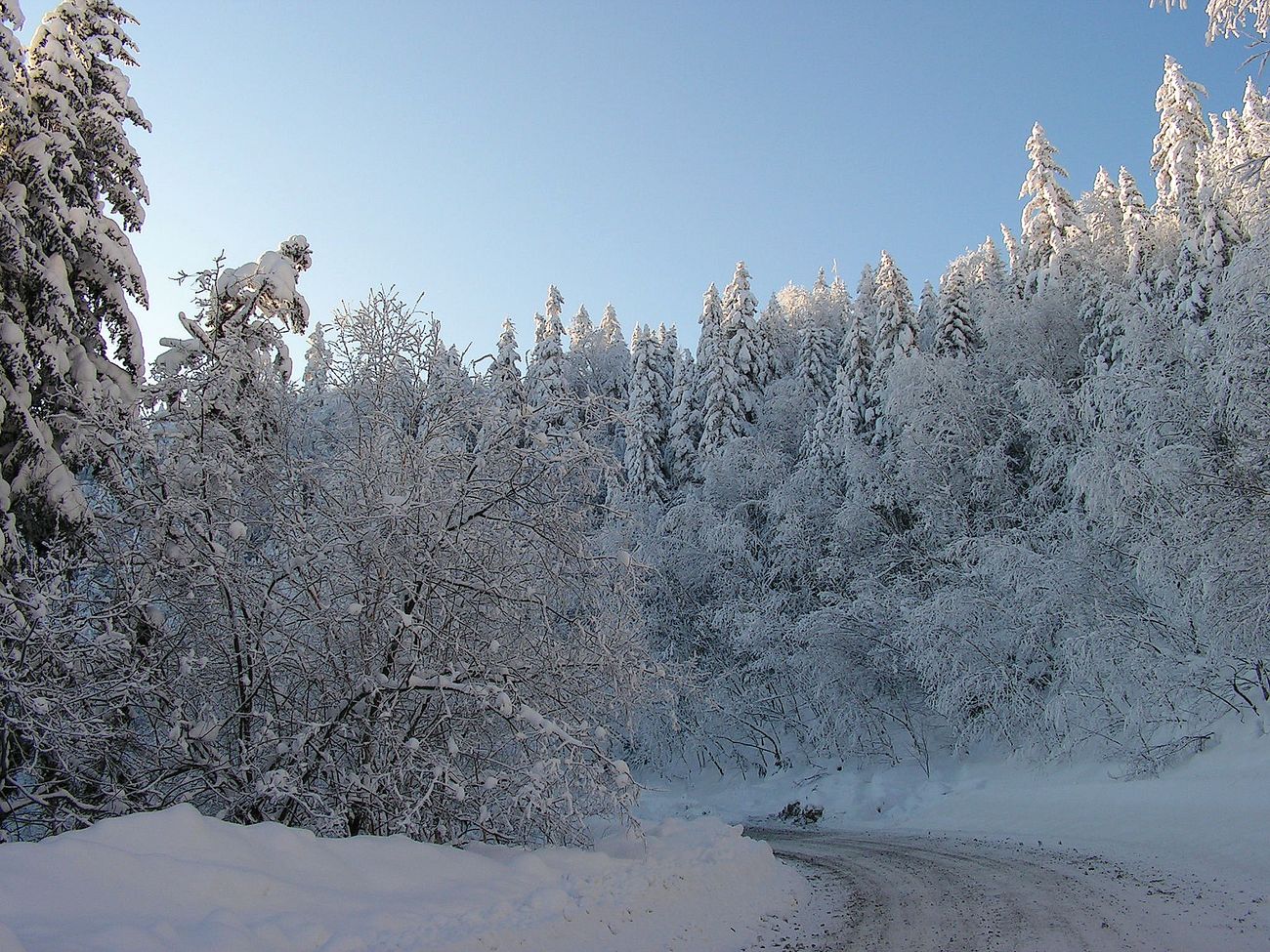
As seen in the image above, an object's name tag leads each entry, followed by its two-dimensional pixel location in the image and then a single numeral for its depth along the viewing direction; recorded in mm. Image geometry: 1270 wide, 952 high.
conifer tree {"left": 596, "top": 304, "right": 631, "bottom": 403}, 58269
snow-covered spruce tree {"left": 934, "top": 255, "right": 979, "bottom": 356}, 32500
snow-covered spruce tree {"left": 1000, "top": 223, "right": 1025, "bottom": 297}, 37069
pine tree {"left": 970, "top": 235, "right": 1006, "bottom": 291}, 45969
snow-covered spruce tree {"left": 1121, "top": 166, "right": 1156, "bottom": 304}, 28484
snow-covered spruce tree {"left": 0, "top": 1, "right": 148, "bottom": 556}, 9242
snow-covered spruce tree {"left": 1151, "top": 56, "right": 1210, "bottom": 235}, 30359
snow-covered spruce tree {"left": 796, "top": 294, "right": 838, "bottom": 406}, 39750
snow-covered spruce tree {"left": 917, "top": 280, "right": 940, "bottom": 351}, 38562
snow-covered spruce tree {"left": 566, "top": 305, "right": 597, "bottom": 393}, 50653
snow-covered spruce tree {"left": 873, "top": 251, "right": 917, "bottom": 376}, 32594
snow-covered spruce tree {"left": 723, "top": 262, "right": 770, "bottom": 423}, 38875
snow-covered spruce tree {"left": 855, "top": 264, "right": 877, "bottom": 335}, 36731
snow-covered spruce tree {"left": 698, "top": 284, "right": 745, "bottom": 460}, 36469
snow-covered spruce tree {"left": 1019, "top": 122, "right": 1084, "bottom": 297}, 34469
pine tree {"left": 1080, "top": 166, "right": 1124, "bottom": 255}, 36184
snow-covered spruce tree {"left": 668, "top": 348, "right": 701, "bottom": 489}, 38188
